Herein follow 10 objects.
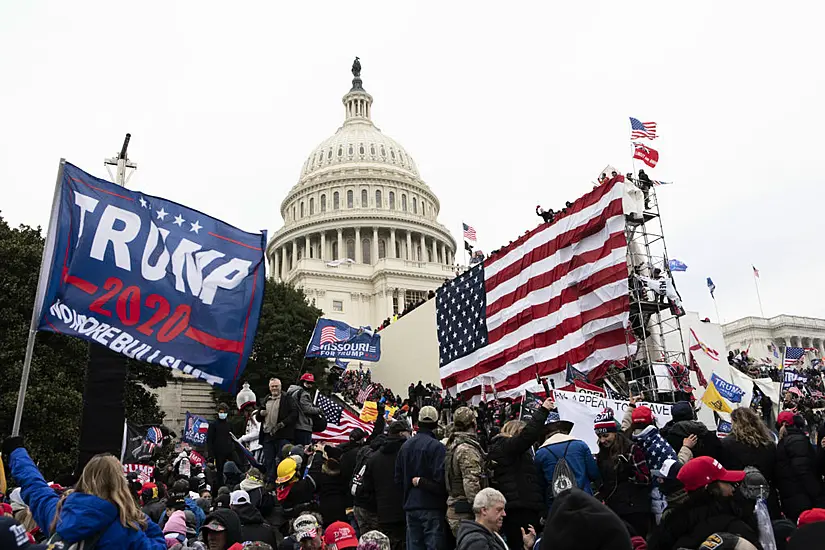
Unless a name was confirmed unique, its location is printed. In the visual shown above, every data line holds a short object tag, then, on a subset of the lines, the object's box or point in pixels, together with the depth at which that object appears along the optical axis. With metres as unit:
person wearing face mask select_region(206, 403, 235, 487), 10.87
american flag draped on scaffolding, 19.41
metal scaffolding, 18.58
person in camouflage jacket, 5.93
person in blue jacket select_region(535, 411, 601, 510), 5.79
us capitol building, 64.06
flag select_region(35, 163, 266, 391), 5.85
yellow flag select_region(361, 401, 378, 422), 12.27
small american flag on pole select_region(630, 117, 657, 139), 20.62
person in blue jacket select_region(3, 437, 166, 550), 3.52
